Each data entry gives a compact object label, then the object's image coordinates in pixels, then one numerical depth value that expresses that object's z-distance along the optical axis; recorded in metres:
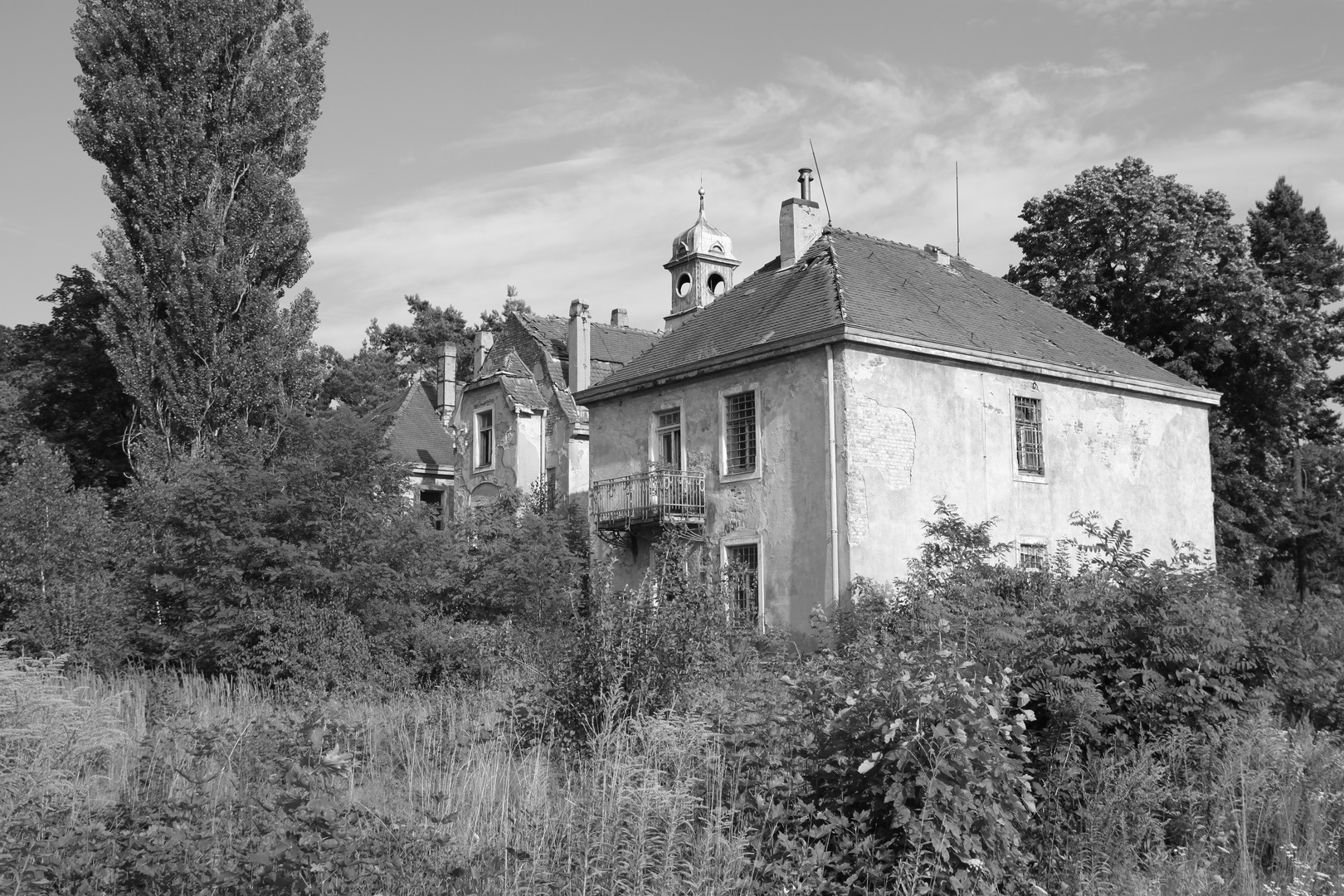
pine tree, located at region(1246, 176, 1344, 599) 36.53
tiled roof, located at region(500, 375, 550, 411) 30.52
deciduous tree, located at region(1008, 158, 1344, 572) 29.73
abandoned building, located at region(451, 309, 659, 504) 30.33
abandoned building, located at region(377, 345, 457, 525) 37.66
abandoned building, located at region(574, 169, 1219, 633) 19.66
